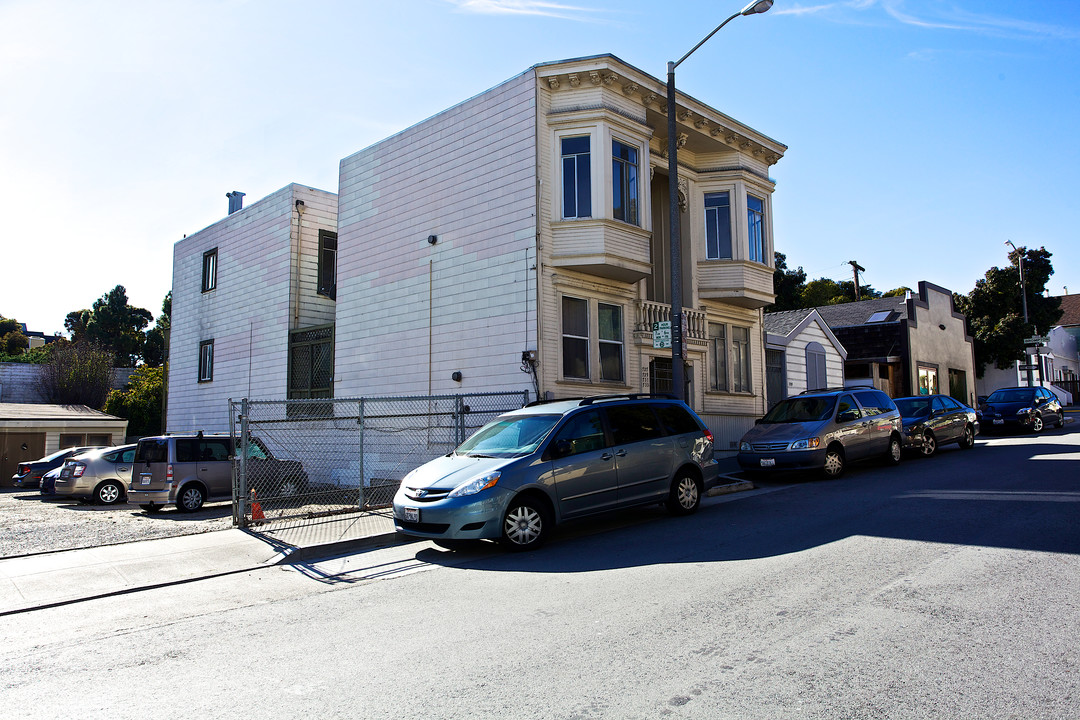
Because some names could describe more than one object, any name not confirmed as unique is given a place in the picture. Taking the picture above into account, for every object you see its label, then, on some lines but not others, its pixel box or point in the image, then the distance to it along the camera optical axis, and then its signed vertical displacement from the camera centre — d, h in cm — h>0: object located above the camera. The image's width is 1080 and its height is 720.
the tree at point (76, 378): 4125 +287
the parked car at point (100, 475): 1691 -113
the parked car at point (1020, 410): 2430 +33
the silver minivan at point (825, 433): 1372 -23
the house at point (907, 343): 3155 +353
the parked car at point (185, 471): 1437 -89
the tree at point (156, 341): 6047 +718
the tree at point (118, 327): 5884 +828
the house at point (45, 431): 2455 -10
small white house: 2220 +217
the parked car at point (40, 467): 2139 -116
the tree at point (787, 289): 5209 +964
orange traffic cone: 1081 -127
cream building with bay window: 1526 +413
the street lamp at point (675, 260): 1316 +297
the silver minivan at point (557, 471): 829 -60
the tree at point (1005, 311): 3797 +590
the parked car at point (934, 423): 1722 -5
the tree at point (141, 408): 3381 +92
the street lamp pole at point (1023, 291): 3736 +674
